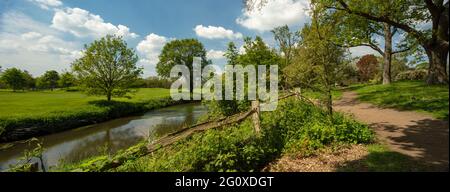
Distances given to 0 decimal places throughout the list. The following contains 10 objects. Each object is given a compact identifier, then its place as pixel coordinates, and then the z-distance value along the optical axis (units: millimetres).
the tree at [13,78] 59000
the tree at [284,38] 47912
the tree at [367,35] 19762
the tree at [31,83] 73156
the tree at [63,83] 69500
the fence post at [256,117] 8287
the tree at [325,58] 9500
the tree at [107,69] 32125
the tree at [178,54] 63094
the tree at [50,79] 78625
